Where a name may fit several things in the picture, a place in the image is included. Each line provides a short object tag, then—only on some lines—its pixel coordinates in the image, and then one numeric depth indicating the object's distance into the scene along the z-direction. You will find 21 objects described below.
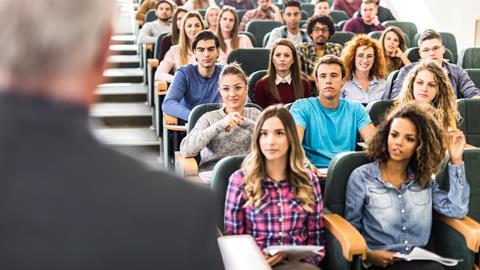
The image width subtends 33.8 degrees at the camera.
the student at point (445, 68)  4.51
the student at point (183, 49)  5.09
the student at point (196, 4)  7.59
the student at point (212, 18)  6.17
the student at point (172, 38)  5.54
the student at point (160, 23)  6.48
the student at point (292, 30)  6.04
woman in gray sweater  3.34
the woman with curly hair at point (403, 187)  2.72
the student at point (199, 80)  4.30
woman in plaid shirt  2.56
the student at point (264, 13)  7.38
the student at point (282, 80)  4.26
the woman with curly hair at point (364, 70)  4.60
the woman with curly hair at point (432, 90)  3.71
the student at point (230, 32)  5.72
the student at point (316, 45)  5.15
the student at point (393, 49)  5.36
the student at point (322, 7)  7.41
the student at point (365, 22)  6.86
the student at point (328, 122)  3.48
